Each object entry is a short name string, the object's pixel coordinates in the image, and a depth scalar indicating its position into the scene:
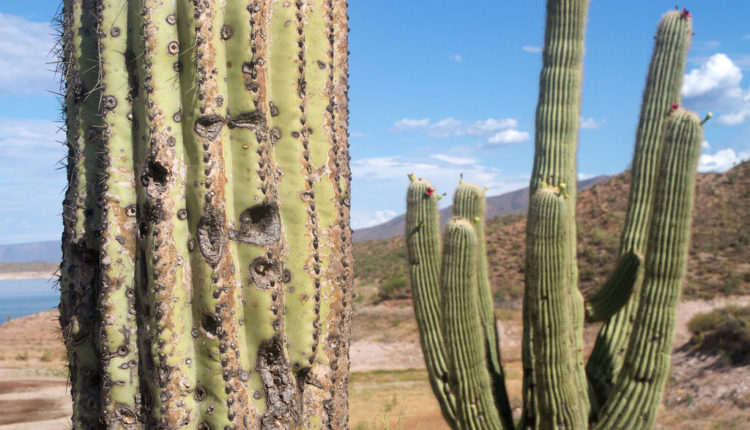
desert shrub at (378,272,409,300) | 27.32
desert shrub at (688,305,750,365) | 13.52
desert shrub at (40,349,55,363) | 20.57
